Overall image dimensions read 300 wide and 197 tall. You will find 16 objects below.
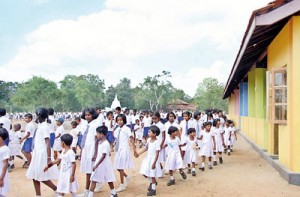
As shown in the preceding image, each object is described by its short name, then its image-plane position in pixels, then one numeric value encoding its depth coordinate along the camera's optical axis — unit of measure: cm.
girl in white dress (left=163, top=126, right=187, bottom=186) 732
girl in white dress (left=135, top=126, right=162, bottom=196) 636
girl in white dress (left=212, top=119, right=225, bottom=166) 1021
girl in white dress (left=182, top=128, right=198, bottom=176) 850
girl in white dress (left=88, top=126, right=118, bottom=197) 581
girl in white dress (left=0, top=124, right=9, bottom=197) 462
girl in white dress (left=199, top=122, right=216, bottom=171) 914
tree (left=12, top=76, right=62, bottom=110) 4534
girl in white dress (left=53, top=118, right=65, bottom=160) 1006
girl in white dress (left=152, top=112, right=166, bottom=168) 721
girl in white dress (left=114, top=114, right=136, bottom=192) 670
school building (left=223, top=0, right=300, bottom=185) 635
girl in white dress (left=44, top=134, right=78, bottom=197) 527
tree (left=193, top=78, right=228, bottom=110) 5581
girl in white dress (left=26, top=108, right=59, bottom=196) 546
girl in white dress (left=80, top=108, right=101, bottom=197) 630
